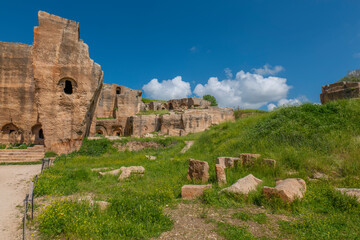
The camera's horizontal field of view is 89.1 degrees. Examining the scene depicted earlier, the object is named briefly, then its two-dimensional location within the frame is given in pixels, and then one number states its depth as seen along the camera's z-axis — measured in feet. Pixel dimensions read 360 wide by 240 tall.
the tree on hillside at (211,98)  173.21
